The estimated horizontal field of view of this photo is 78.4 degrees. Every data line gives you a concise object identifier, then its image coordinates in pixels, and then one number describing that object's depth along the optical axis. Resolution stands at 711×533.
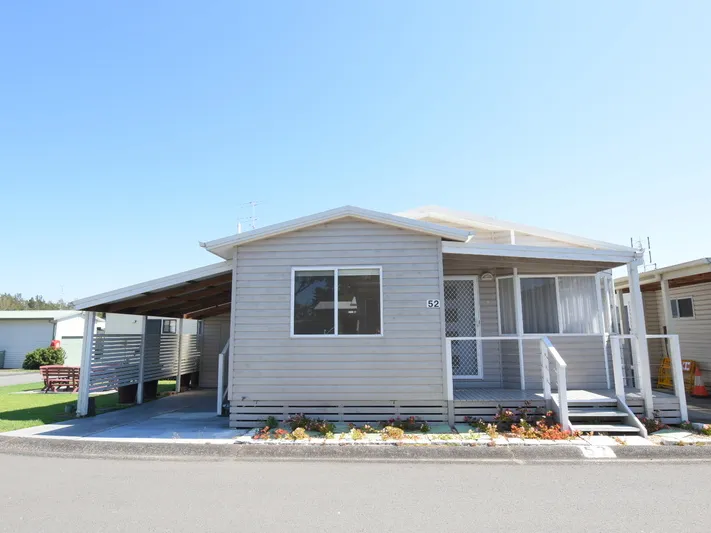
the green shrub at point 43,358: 22.66
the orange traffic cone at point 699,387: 11.12
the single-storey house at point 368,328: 7.55
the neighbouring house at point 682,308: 11.00
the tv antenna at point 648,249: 18.62
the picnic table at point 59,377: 13.79
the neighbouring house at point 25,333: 24.97
